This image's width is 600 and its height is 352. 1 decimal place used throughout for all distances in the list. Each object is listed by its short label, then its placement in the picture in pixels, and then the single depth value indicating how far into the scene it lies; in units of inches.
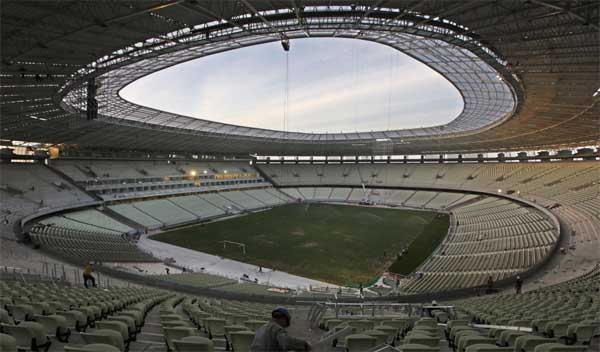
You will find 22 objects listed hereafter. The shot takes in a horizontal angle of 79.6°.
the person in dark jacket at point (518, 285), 646.1
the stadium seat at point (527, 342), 197.3
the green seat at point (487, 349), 170.8
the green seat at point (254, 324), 282.8
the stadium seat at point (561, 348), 170.0
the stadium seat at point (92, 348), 147.9
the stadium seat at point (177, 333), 214.2
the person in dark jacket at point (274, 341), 132.6
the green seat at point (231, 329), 235.3
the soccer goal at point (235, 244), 1273.4
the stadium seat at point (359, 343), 206.7
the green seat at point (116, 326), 218.8
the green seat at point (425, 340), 214.8
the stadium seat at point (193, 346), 164.4
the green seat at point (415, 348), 179.1
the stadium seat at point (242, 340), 198.4
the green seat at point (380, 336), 226.4
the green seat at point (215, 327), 261.0
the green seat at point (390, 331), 256.2
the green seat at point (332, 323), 308.4
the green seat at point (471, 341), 207.2
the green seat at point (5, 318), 227.0
